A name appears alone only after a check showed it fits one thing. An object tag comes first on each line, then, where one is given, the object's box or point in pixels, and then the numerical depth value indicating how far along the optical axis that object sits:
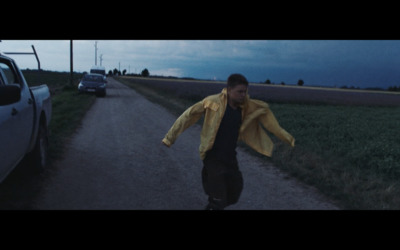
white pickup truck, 3.96
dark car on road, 26.31
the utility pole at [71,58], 36.44
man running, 3.77
